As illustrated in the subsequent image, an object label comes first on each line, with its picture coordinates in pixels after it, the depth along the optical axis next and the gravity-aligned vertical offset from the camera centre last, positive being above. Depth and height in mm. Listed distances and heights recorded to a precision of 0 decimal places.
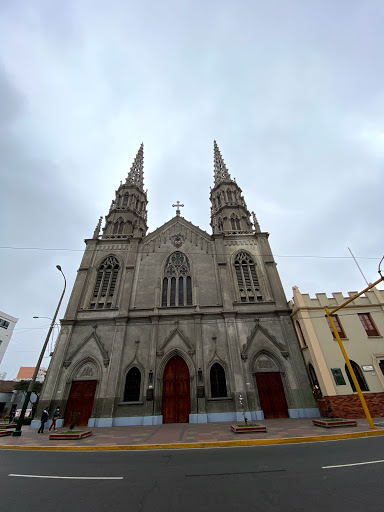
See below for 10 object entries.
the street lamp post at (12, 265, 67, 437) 13781 +1891
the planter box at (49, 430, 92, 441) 12336 -816
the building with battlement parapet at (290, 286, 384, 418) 15883 +3720
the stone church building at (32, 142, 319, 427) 17406 +5322
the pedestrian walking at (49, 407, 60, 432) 15484 -10
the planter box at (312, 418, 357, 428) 12143 -753
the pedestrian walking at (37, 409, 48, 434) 15180 -74
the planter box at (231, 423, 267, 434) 11734 -799
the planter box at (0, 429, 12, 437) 14339 -677
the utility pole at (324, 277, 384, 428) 11419 +874
